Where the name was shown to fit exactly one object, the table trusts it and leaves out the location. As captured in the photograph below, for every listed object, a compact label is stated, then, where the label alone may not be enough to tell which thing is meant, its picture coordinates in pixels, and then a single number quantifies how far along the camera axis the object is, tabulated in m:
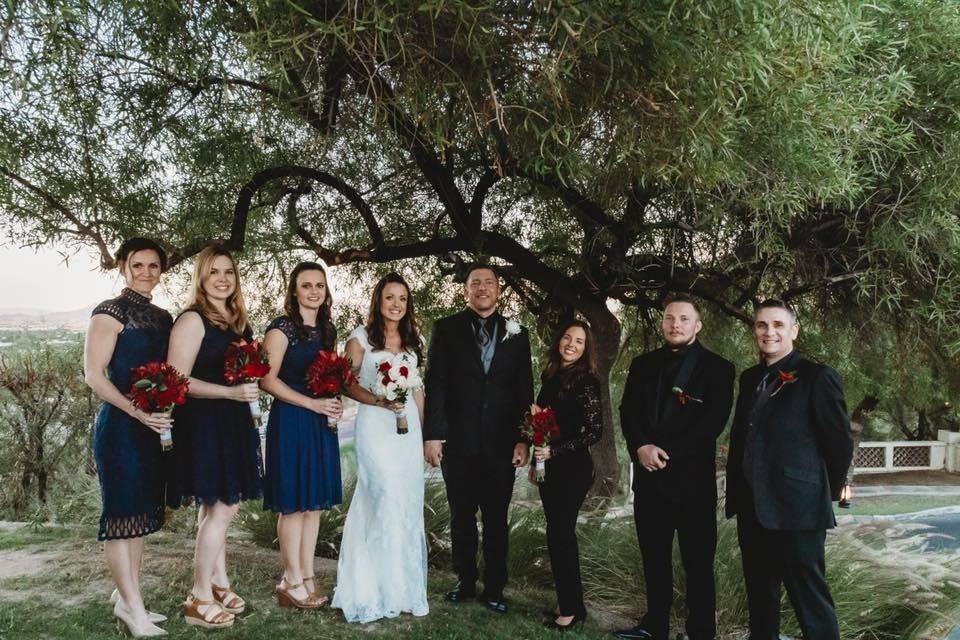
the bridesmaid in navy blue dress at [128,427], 3.81
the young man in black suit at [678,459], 4.12
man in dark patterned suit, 3.73
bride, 4.41
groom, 4.65
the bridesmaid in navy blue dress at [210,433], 4.00
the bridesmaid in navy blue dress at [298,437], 4.30
